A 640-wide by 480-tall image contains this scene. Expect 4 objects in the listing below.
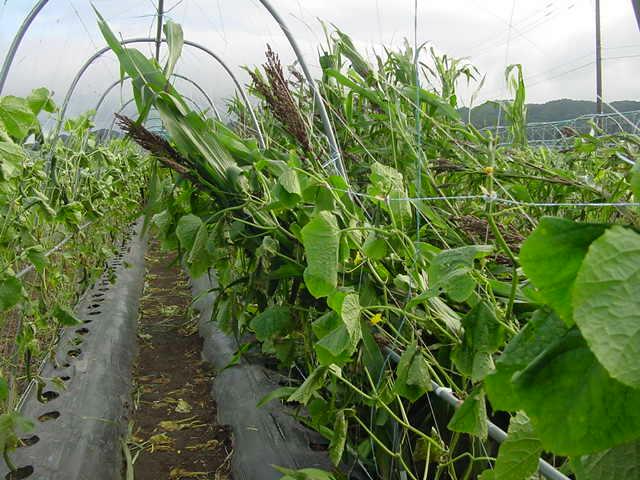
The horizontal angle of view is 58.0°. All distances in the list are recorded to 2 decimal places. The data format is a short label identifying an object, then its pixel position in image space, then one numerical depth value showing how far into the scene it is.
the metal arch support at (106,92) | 4.50
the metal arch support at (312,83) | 1.38
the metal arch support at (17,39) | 1.60
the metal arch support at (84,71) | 3.01
